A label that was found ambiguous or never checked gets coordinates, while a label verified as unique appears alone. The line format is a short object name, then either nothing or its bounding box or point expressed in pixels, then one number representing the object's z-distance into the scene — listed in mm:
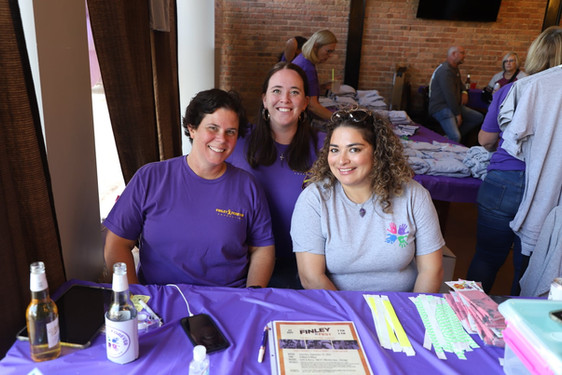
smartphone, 1098
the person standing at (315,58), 3623
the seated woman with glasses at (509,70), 5359
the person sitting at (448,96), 5059
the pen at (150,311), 1181
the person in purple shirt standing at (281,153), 1945
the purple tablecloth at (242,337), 1019
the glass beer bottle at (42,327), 992
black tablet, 1094
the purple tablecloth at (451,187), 2674
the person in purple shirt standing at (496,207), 2144
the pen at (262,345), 1063
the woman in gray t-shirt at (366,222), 1574
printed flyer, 1042
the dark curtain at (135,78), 1978
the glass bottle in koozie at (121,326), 981
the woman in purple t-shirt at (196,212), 1576
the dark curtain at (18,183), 1223
